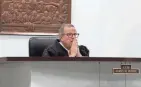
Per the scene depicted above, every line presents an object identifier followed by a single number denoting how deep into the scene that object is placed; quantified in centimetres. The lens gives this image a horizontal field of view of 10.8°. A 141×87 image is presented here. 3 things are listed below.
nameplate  662
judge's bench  653
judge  769
